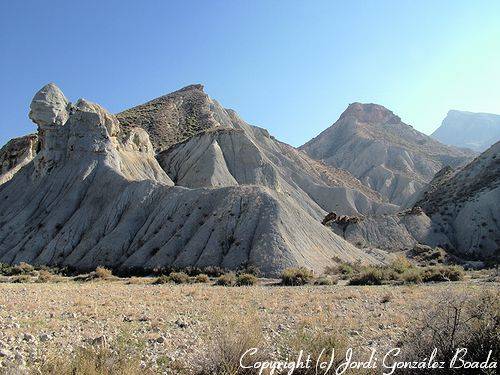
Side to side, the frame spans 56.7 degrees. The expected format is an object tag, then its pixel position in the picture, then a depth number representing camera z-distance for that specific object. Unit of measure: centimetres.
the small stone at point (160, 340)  1052
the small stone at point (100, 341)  896
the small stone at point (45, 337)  998
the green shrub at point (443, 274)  2842
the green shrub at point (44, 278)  3180
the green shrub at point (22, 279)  3184
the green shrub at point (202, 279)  2994
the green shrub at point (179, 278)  3002
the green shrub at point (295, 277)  2806
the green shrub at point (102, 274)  3334
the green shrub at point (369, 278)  2773
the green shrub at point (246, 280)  2789
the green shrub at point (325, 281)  2762
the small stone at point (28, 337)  972
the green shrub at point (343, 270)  3372
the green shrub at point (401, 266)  3212
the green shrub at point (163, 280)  2968
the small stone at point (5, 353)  820
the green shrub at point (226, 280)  2781
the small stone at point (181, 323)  1262
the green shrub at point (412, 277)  2701
